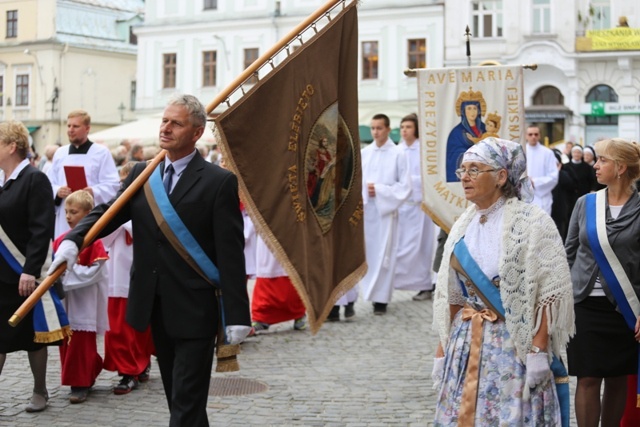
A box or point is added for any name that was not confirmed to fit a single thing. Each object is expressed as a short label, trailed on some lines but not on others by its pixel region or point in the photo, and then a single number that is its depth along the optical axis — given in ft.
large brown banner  19.70
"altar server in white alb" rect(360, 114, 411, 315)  38.06
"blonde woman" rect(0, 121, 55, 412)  22.12
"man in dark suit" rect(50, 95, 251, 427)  16.29
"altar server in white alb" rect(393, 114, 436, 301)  41.42
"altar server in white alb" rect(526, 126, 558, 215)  47.57
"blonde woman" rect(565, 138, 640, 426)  19.06
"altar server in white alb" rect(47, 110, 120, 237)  31.01
